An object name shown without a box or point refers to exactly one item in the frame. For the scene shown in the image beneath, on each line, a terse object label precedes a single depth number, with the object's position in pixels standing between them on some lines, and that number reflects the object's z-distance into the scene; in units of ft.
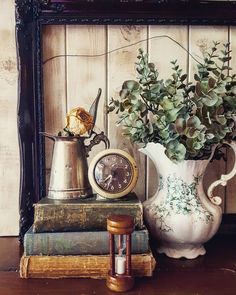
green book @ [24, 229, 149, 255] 2.74
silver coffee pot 3.05
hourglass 2.43
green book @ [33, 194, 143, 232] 2.81
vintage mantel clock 2.98
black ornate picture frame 3.42
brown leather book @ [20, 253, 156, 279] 2.66
